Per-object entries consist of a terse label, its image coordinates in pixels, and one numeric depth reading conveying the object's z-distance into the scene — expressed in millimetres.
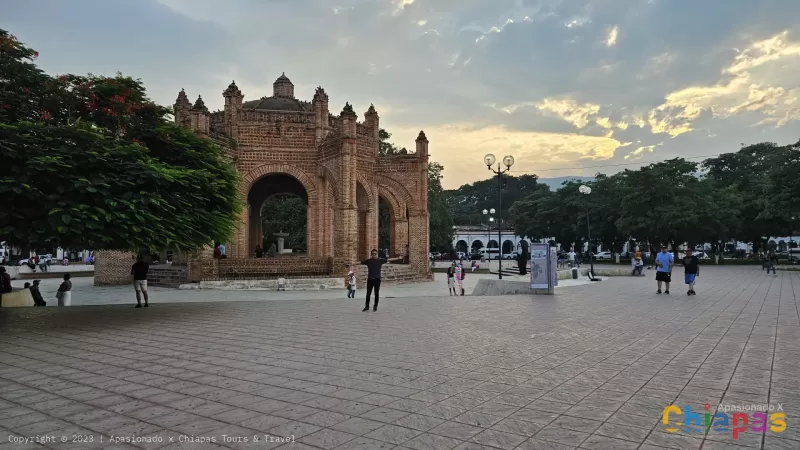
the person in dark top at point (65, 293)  12940
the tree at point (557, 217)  48234
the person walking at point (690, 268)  14016
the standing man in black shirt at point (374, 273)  10969
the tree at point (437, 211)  37531
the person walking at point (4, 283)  11703
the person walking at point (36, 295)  13031
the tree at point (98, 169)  8234
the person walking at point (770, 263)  25306
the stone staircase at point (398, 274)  22609
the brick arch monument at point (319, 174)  20047
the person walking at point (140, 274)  11922
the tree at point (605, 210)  44094
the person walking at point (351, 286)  14836
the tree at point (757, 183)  30094
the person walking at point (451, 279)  17111
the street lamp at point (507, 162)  20203
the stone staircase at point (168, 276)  20236
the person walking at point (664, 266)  14469
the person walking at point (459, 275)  17722
